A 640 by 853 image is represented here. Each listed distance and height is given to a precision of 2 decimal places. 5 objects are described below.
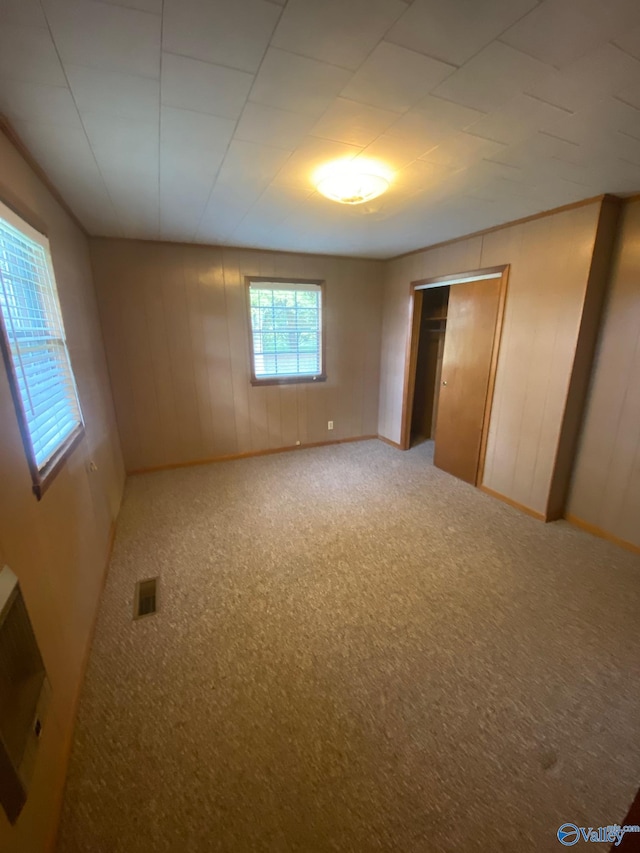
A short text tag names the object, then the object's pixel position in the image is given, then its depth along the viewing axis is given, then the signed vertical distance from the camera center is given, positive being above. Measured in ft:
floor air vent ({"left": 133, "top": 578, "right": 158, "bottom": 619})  6.09 -4.85
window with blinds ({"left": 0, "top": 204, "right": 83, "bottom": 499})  4.19 -0.15
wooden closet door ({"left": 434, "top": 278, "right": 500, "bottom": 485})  9.88 -1.14
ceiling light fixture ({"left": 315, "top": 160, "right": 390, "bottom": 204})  5.81 +2.81
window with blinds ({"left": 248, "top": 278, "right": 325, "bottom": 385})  12.29 +0.26
